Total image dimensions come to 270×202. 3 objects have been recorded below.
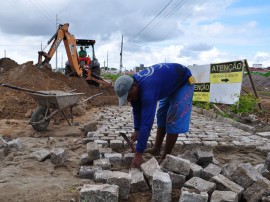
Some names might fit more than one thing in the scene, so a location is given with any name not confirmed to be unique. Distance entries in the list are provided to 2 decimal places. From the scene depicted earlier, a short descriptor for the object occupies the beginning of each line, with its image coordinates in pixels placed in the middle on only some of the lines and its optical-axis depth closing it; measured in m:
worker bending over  2.54
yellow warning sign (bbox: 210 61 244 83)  6.35
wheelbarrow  4.72
